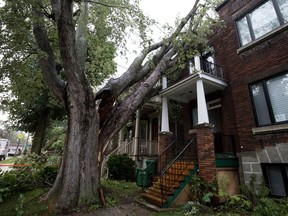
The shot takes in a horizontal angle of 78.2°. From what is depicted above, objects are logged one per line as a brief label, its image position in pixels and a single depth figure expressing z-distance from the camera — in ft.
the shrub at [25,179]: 20.58
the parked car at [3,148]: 83.30
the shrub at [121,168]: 35.78
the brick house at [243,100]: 19.88
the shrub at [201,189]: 19.05
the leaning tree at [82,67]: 17.31
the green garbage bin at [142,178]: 23.97
